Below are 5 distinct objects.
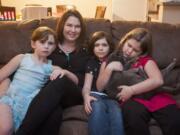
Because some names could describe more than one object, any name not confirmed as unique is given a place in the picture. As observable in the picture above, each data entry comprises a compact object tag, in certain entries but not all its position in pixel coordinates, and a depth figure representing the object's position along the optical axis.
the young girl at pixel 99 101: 1.71
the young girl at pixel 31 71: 1.90
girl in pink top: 1.71
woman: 1.71
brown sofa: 2.35
